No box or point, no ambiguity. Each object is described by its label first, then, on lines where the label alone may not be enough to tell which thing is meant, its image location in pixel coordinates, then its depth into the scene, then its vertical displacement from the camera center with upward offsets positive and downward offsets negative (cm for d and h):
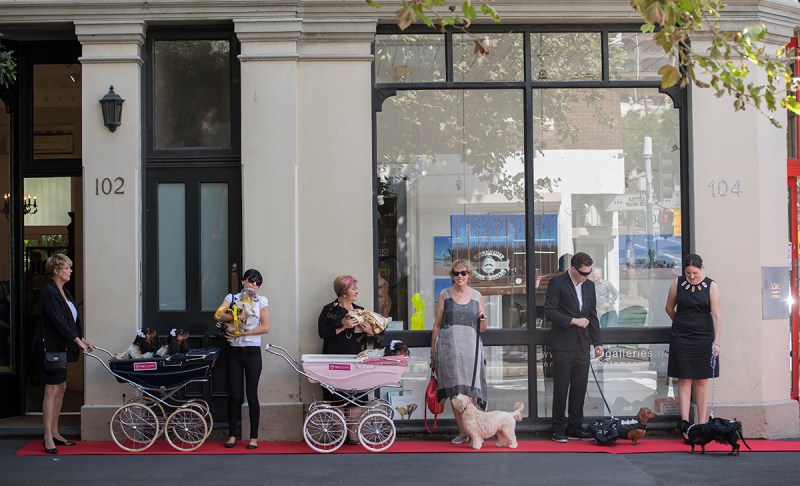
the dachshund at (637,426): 970 -167
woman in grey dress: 970 -86
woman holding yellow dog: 945 -79
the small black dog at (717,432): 909 -162
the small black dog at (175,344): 961 -81
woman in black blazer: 938 -68
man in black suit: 1001 -81
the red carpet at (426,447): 957 -184
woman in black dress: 994 -79
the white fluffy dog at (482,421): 950 -155
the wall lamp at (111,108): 1009 +149
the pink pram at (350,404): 937 -140
